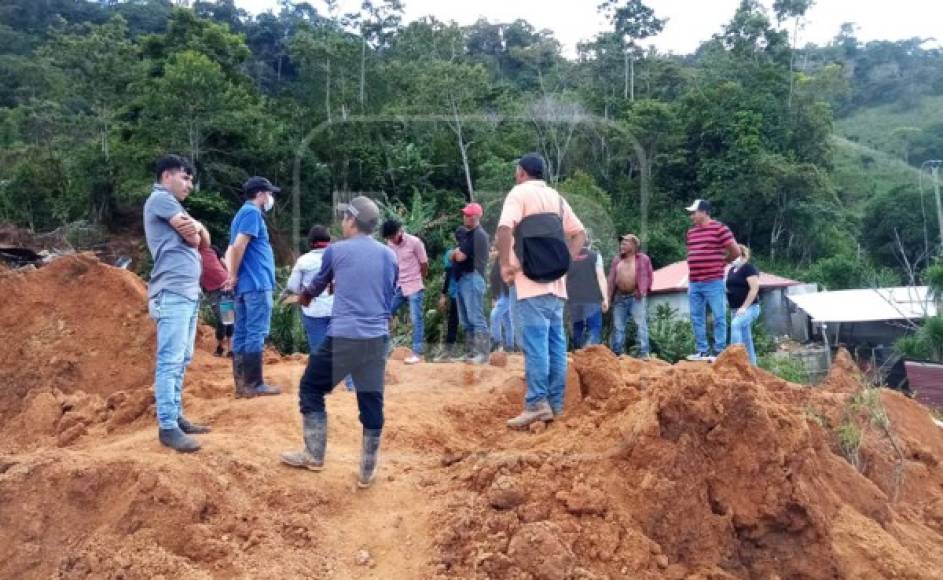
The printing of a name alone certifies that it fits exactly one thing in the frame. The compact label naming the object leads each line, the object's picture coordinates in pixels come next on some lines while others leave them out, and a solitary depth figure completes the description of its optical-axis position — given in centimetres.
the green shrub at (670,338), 1286
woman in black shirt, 756
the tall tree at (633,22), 4731
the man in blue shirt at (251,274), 580
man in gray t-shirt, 466
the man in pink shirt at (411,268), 830
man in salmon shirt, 514
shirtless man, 873
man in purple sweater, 440
